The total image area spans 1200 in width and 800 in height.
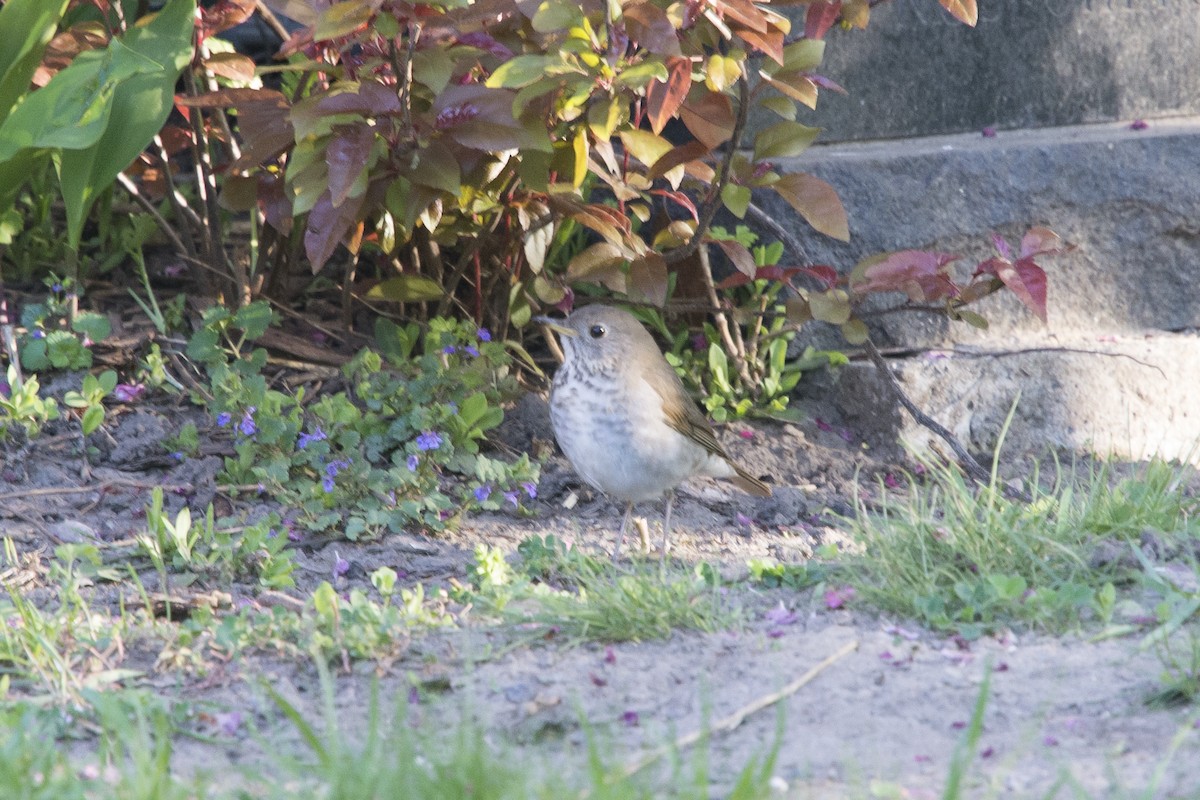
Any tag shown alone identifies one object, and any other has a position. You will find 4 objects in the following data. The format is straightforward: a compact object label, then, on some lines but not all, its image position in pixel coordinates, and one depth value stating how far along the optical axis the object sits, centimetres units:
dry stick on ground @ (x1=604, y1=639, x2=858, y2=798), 455
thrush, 798
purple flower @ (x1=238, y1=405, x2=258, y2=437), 825
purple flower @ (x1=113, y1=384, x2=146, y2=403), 905
